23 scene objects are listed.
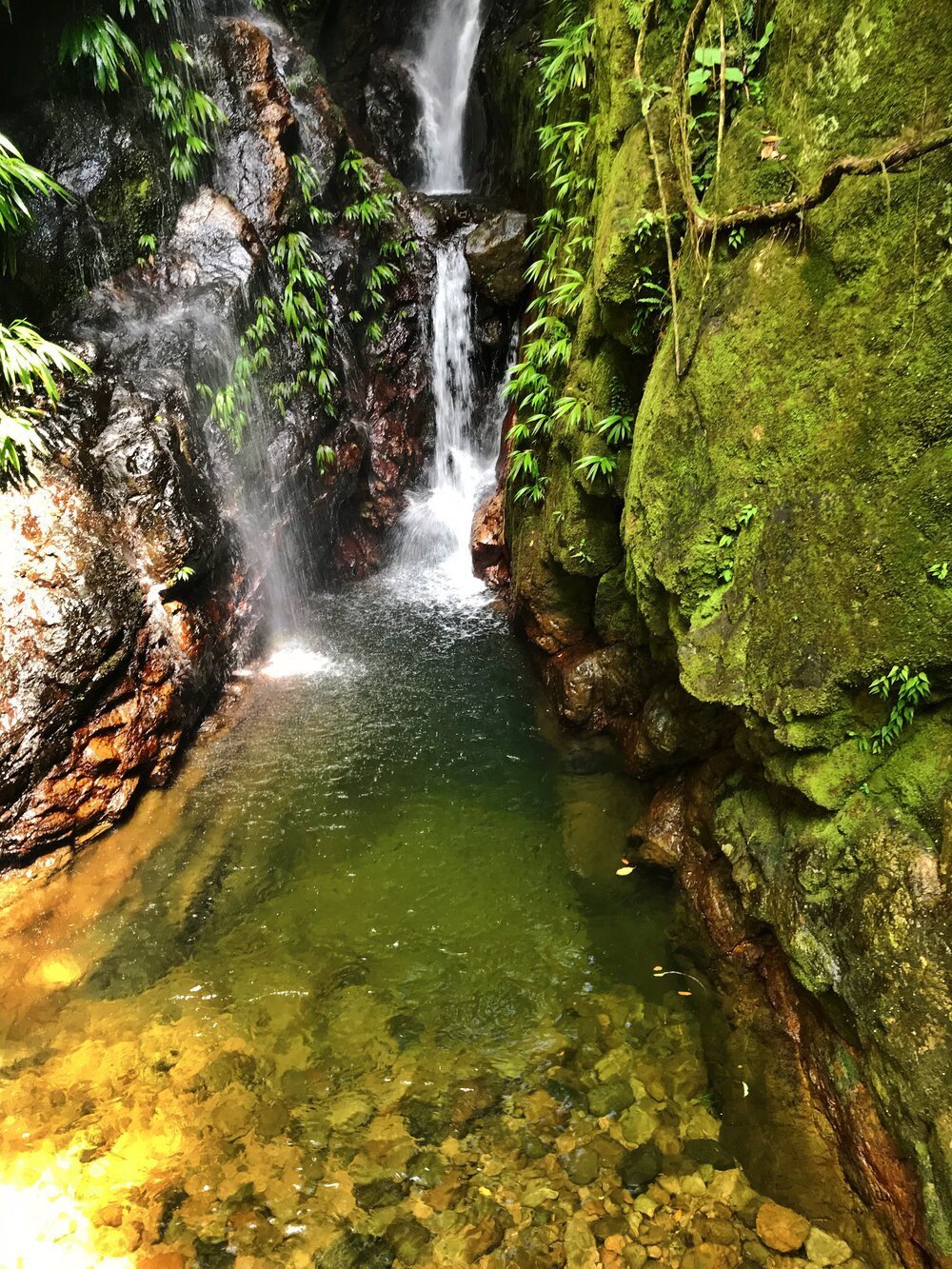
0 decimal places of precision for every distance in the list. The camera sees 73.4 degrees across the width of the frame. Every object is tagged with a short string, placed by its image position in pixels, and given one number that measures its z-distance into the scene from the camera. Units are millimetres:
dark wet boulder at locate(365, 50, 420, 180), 12016
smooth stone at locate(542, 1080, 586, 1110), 3203
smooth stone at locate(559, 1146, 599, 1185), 2898
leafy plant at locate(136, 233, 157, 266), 7527
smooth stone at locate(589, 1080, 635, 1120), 3163
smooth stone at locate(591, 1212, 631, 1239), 2701
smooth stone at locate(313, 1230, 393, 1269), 2660
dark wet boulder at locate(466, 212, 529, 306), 8961
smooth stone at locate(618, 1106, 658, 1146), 3037
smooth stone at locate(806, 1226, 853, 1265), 2535
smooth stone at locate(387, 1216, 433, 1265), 2689
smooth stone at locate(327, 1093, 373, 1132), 3154
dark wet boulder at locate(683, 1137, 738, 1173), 2914
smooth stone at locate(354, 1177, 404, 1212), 2848
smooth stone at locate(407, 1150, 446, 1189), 2922
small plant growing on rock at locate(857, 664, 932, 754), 2621
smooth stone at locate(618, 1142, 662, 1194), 2861
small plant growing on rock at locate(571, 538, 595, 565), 5562
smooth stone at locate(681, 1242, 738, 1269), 2578
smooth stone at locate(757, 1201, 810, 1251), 2604
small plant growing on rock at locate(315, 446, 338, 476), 9039
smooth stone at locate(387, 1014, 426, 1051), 3537
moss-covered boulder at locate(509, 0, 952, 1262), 2473
